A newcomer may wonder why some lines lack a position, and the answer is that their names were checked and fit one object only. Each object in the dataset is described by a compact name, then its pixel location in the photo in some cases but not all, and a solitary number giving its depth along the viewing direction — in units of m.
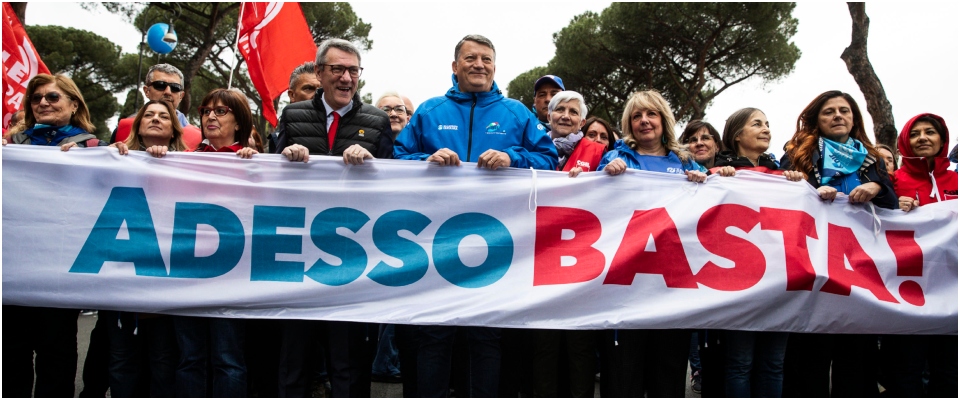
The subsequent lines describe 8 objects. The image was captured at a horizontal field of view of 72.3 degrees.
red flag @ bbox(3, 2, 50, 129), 6.21
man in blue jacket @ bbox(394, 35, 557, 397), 3.38
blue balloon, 14.30
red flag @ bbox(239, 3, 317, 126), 7.10
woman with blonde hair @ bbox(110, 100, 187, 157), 3.44
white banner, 3.10
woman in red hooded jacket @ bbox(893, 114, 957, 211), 3.84
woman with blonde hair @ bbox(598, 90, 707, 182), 3.46
